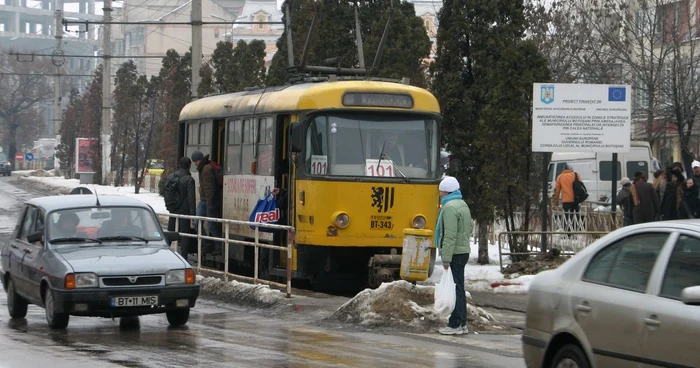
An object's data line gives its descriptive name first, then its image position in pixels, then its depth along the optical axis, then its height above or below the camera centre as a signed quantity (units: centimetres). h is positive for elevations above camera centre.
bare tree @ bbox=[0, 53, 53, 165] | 12519 +567
